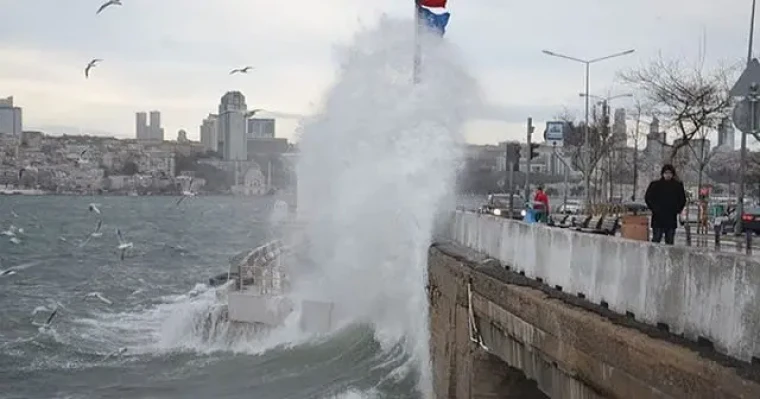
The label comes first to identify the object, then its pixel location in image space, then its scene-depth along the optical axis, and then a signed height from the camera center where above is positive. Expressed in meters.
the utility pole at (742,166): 25.33 -0.09
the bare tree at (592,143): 59.91 +0.93
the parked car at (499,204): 31.88 -1.94
